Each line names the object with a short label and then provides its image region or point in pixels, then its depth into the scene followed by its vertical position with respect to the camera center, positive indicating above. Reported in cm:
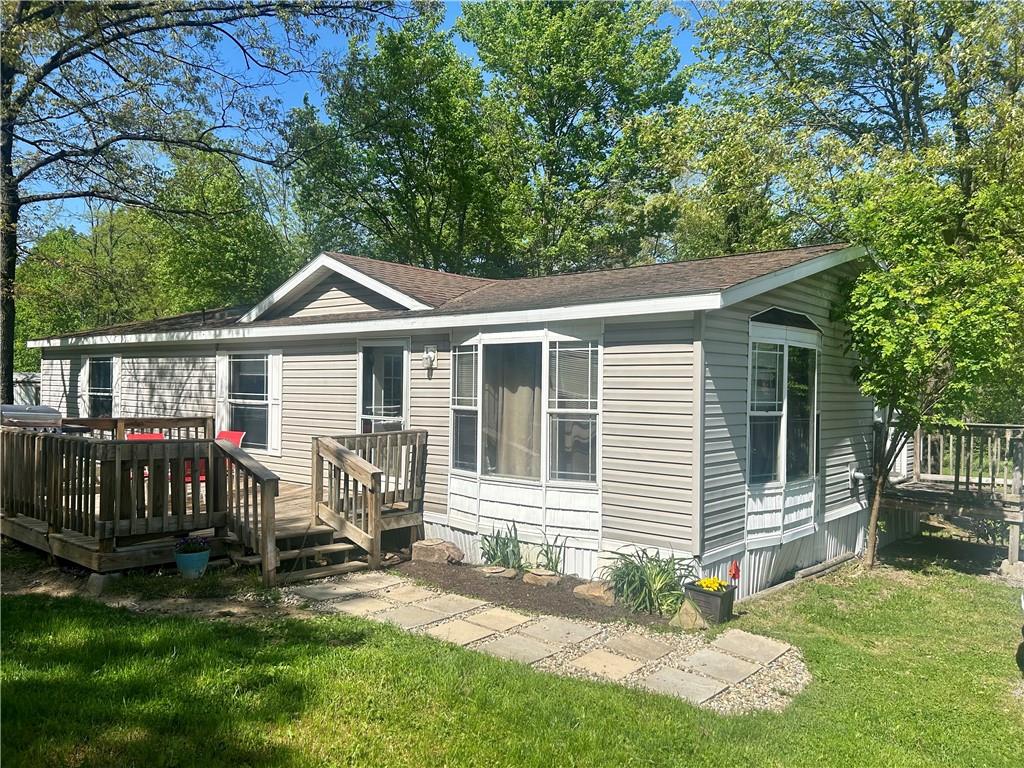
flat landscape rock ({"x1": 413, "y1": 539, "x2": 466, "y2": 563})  773 -187
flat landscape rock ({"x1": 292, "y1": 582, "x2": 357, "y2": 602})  631 -193
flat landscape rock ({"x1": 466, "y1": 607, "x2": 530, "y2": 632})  581 -200
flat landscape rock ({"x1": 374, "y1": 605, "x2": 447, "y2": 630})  571 -196
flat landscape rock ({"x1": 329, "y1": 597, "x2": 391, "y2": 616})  595 -194
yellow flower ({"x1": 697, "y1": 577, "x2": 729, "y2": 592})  614 -174
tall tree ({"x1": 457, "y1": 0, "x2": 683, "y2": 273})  2339 +975
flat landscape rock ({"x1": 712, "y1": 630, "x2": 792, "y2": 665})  539 -207
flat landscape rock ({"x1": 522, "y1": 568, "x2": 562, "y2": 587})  698 -193
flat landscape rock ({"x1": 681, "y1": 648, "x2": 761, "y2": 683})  499 -206
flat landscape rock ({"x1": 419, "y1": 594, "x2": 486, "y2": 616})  615 -198
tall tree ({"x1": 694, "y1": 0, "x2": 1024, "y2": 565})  779 +496
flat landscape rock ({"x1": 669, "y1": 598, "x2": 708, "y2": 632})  593 -198
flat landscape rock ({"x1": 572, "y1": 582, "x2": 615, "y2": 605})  649 -194
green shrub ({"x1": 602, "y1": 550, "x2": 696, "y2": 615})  629 -179
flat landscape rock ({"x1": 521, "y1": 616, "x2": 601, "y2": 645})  555 -202
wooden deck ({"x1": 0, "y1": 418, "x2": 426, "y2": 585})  620 -119
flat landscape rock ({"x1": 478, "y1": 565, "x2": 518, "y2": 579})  721 -194
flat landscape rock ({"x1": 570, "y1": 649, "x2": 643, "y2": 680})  493 -202
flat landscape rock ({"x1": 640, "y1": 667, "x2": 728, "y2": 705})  462 -204
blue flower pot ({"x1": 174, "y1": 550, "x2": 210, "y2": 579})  648 -169
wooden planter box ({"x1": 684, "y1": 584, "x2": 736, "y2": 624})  608 -189
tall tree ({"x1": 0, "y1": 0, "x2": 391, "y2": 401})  1343 +603
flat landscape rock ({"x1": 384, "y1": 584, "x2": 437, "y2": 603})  641 -197
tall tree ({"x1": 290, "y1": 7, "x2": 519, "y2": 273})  2362 +796
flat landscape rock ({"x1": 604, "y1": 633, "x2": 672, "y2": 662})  534 -204
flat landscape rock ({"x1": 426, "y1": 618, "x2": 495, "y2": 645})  540 -197
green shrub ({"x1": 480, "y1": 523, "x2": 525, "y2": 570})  750 -179
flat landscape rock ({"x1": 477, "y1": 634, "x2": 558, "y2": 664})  511 -199
